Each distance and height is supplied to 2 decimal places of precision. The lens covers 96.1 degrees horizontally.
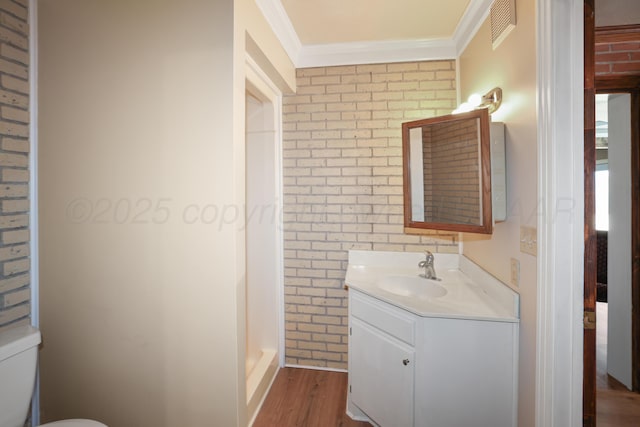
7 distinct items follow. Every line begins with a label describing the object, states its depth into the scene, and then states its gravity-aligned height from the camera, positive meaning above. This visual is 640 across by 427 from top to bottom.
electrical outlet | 1.42 -0.30
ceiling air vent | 1.43 +1.01
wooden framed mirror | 1.50 +0.24
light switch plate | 1.28 -0.13
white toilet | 1.22 -0.71
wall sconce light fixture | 1.61 +0.67
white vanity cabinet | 1.43 -0.82
